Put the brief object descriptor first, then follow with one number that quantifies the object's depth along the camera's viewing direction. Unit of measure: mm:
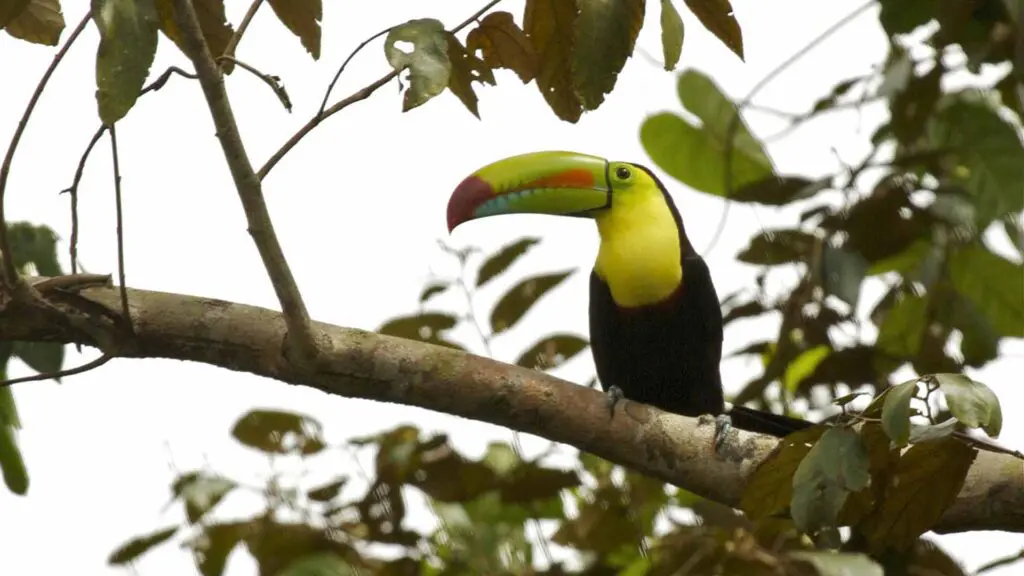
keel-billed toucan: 9024
